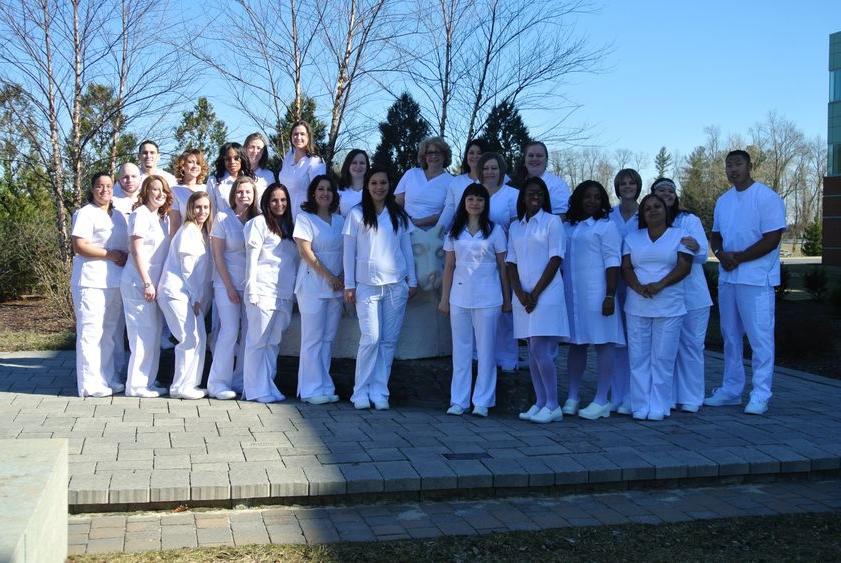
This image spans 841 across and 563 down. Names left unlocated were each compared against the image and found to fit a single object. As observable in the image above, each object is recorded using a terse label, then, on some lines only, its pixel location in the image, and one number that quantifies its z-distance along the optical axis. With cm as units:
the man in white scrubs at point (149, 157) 923
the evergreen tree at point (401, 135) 1705
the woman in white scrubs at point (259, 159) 907
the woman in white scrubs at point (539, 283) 745
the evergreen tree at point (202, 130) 2013
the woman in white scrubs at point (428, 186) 854
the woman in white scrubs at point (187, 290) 845
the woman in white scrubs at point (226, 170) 894
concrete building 4359
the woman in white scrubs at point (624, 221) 829
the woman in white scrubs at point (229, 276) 844
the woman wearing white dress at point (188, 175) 906
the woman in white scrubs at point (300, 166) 909
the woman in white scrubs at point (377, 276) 798
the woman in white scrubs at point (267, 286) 826
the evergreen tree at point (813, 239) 5606
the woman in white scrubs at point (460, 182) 843
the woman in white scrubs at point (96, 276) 852
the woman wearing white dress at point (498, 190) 812
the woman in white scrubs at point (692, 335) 822
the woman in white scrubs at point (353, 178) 863
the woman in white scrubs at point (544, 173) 830
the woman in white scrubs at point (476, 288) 771
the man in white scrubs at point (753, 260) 814
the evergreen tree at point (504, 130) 1672
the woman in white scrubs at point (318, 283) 820
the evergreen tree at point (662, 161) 8400
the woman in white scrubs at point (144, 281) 842
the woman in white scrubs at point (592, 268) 771
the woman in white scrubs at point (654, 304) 779
